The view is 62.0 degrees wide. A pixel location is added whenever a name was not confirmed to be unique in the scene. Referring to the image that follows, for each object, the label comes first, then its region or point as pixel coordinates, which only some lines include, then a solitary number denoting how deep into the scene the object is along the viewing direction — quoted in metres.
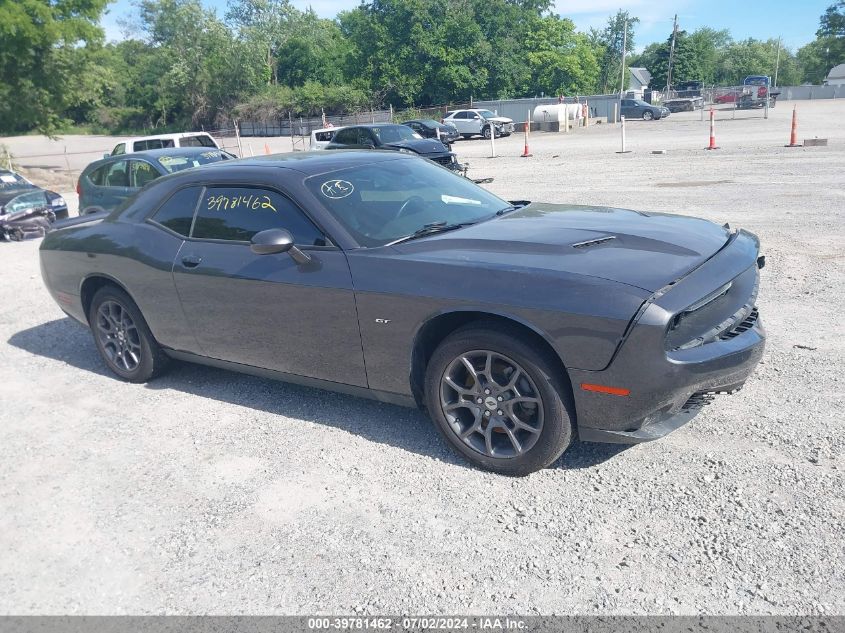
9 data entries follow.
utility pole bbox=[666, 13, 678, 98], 86.94
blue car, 10.86
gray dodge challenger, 3.23
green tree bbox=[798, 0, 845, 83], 92.06
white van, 17.11
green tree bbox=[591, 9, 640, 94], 103.38
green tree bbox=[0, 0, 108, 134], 28.66
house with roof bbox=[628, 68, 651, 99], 111.24
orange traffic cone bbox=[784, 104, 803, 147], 19.89
